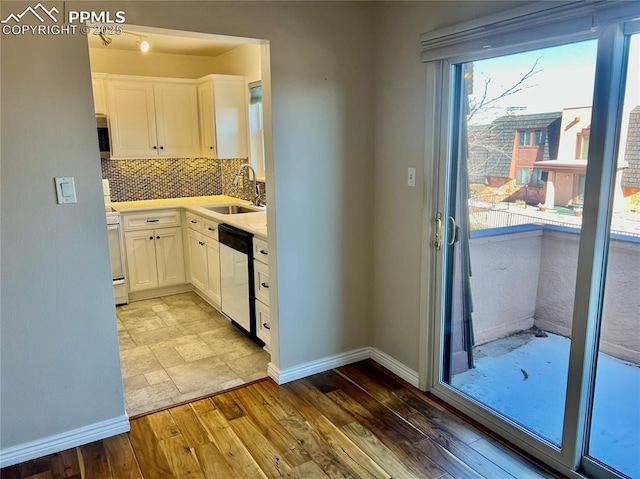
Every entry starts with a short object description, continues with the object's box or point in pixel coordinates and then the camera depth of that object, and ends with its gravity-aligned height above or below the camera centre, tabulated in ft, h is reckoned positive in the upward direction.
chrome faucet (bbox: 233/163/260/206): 14.64 -0.95
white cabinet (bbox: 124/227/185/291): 14.83 -3.11
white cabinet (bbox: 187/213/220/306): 13.38 -2.87
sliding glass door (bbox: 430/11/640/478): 6.21 -1.38
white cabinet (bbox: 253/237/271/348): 10.59 -2.92
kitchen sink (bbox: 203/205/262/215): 15.33 -1.60
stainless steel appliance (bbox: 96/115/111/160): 14.47 +0.76
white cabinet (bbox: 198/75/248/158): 14.70 +1.44
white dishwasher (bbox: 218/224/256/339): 11.32 -2.94
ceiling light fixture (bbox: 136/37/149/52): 12.94 +3.23
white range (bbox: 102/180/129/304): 13.92 -2.72
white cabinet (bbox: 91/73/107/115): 14.22 +2.02
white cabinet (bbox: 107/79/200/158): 14.69 +1.35
